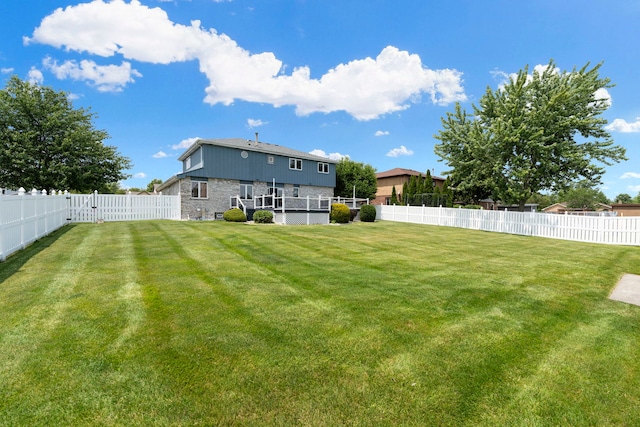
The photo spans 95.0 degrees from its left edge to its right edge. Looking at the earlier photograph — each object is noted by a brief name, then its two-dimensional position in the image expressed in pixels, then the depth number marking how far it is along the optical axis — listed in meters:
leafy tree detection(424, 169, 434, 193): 28.12
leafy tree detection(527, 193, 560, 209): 74.78
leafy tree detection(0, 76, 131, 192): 22.64
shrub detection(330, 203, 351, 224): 20.09
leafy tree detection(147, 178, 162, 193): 69.29
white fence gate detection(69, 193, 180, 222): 17.42
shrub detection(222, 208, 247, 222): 19.08
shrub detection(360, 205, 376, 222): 22.58
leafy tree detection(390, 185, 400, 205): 29.05
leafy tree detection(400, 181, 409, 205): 28.46
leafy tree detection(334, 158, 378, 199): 32.22
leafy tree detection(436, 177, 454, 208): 24.73
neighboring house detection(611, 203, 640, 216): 37.98
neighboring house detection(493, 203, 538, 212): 41.47
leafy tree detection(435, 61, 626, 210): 18.47
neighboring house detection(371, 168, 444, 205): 40.56
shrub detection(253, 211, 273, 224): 18.53
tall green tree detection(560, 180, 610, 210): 66.72
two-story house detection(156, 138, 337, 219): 21.22
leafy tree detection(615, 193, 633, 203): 93.36
